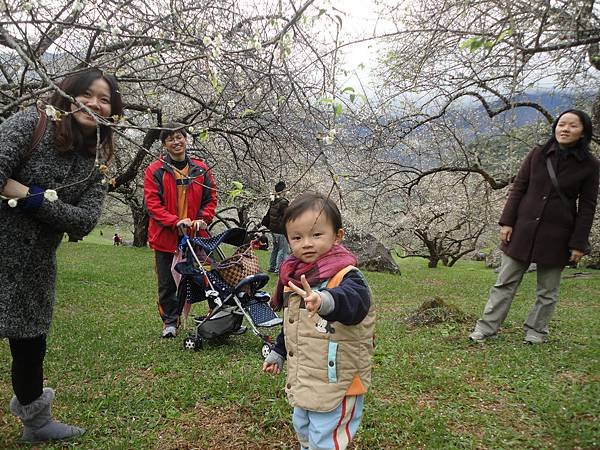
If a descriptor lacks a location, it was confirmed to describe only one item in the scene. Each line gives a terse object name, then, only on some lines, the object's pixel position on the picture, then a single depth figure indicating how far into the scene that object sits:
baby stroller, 4.15
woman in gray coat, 2.26
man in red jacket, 4.39
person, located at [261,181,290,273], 6.25
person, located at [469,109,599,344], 4.10
